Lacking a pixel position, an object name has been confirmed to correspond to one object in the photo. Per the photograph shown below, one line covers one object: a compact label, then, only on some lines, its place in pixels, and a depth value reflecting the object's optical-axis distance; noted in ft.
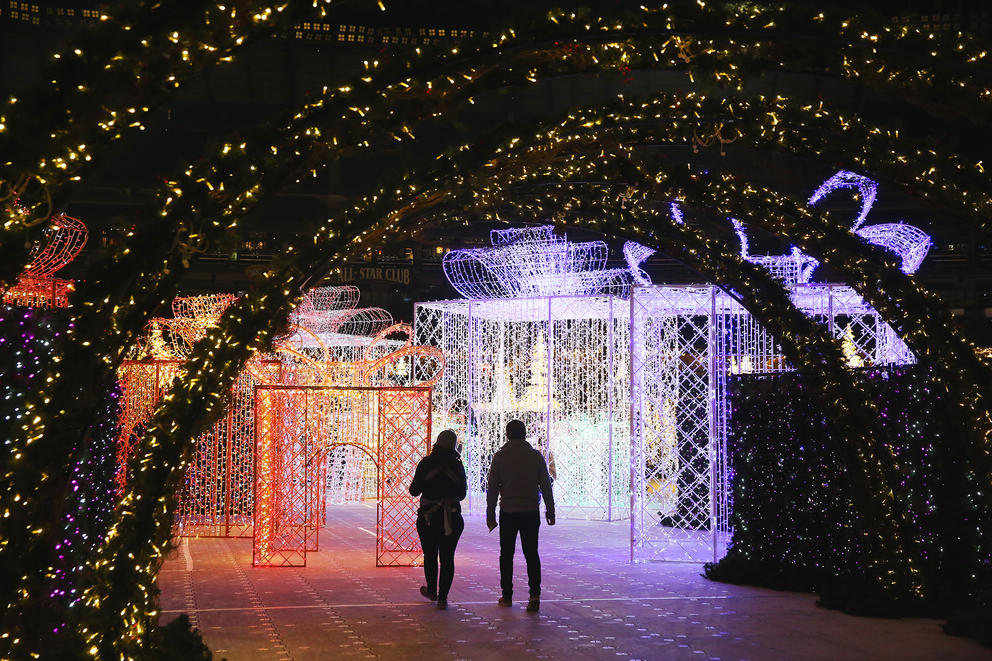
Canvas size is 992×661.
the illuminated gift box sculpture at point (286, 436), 38.47
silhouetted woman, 28.63
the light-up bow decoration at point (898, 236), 42.57
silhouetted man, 27.91
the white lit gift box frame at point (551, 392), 58.44
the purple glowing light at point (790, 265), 47.10
